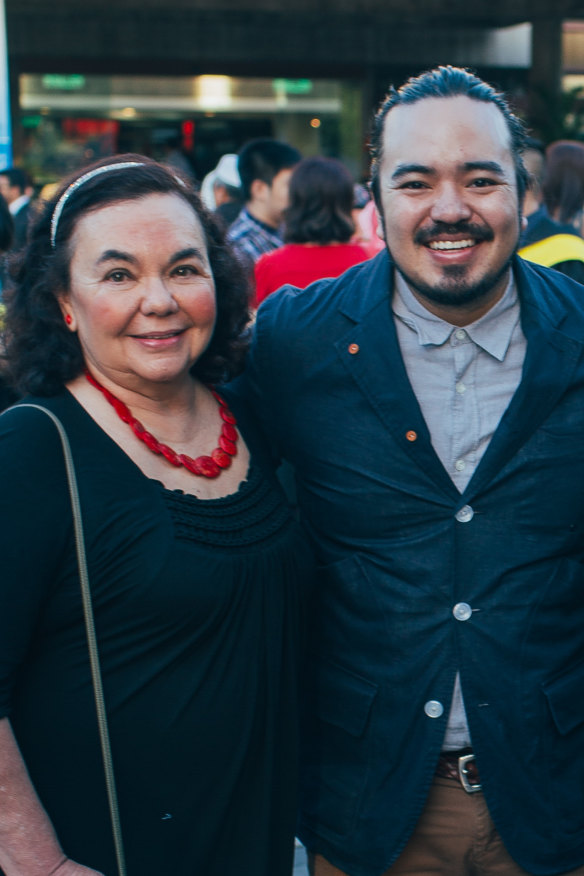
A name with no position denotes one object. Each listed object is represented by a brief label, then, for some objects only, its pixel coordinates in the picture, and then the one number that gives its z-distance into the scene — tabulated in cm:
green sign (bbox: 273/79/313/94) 1752
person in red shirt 514
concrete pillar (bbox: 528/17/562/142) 1703
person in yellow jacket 409
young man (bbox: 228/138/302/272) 623
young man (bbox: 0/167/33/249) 927
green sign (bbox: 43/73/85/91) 1659
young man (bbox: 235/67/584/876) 216
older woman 189
